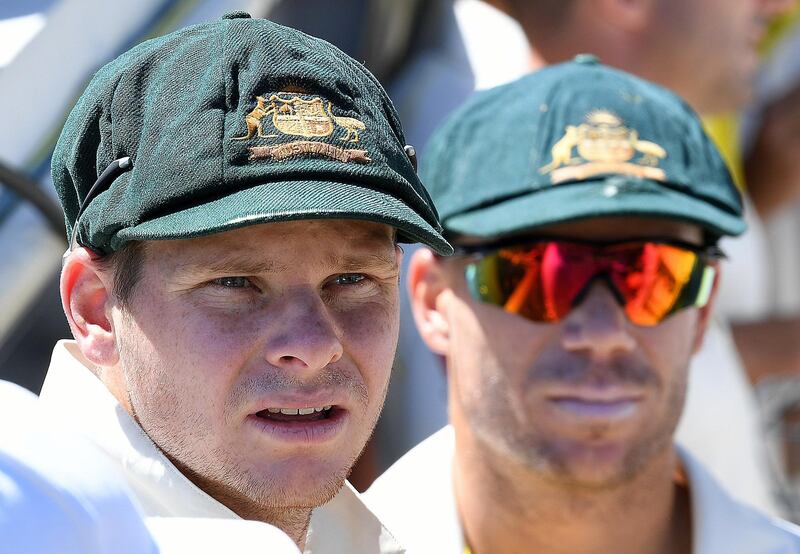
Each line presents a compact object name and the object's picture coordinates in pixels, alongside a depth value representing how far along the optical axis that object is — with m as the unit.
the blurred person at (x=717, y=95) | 6.77
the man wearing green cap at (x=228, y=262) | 2.91
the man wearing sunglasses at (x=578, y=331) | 4.96
